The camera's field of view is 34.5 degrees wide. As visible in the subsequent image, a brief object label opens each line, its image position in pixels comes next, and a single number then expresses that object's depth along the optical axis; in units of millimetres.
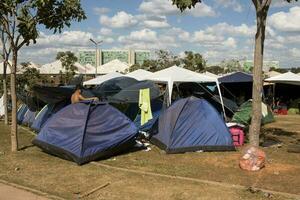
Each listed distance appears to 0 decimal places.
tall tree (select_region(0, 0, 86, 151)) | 11758
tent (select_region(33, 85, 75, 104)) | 15836
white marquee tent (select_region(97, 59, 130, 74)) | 45312
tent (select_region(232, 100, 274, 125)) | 18923
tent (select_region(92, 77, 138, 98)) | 17984
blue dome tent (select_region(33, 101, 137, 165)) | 10953
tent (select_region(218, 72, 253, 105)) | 25719
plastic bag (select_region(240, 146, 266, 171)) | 9695
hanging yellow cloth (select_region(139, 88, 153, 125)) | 14141
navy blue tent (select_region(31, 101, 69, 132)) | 16219
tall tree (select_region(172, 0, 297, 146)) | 10521
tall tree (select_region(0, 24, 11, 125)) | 12828
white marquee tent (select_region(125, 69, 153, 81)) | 24809
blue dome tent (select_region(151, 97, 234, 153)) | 12031
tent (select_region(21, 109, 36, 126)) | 18986
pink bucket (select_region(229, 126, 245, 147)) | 13125
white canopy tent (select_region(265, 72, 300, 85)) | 26686
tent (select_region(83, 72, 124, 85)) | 25078
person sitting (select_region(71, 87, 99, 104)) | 13451
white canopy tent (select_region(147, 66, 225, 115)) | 16062
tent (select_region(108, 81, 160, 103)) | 15719
